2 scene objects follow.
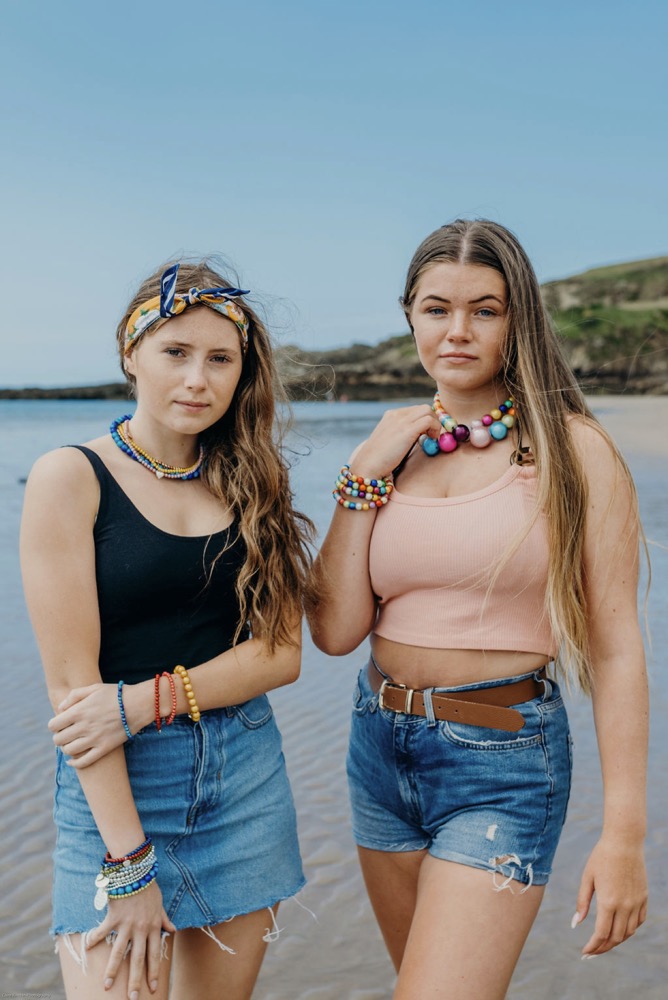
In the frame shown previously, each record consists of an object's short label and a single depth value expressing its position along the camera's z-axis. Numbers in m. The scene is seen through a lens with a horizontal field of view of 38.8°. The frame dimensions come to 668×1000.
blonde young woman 2.50
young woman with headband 2.29
